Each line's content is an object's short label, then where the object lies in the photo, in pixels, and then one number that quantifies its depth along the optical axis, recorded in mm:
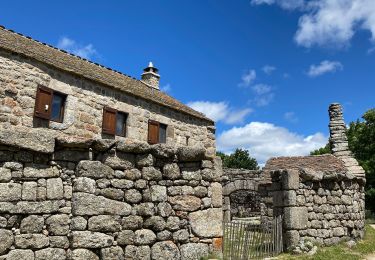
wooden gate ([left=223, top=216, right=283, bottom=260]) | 6926
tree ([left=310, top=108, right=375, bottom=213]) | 28734
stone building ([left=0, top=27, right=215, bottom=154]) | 10211
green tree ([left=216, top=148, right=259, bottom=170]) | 40925
